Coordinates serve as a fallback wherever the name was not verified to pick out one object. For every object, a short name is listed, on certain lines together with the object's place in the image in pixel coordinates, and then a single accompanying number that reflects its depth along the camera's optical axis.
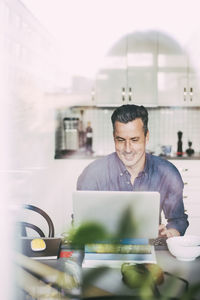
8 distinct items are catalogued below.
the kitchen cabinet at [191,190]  3.71
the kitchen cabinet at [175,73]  4.07
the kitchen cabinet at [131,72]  4.06
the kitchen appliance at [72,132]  4.19
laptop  1.17
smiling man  2.21
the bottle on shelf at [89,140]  4.23
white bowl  1.38
